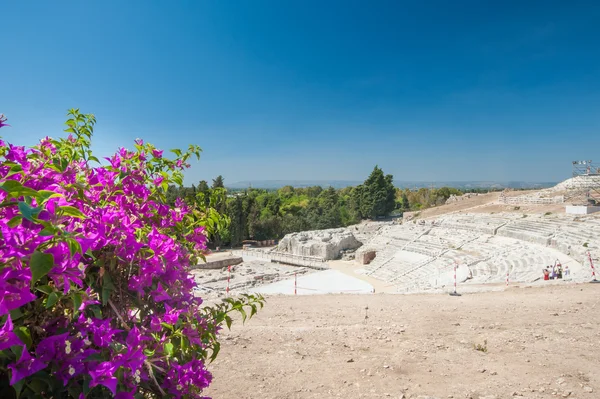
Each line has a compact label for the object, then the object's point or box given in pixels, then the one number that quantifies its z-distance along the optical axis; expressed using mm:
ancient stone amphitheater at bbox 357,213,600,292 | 15188
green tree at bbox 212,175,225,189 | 40594
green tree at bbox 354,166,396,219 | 48844
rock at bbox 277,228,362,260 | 29125
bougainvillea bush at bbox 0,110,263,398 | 986
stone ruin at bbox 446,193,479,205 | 58231
